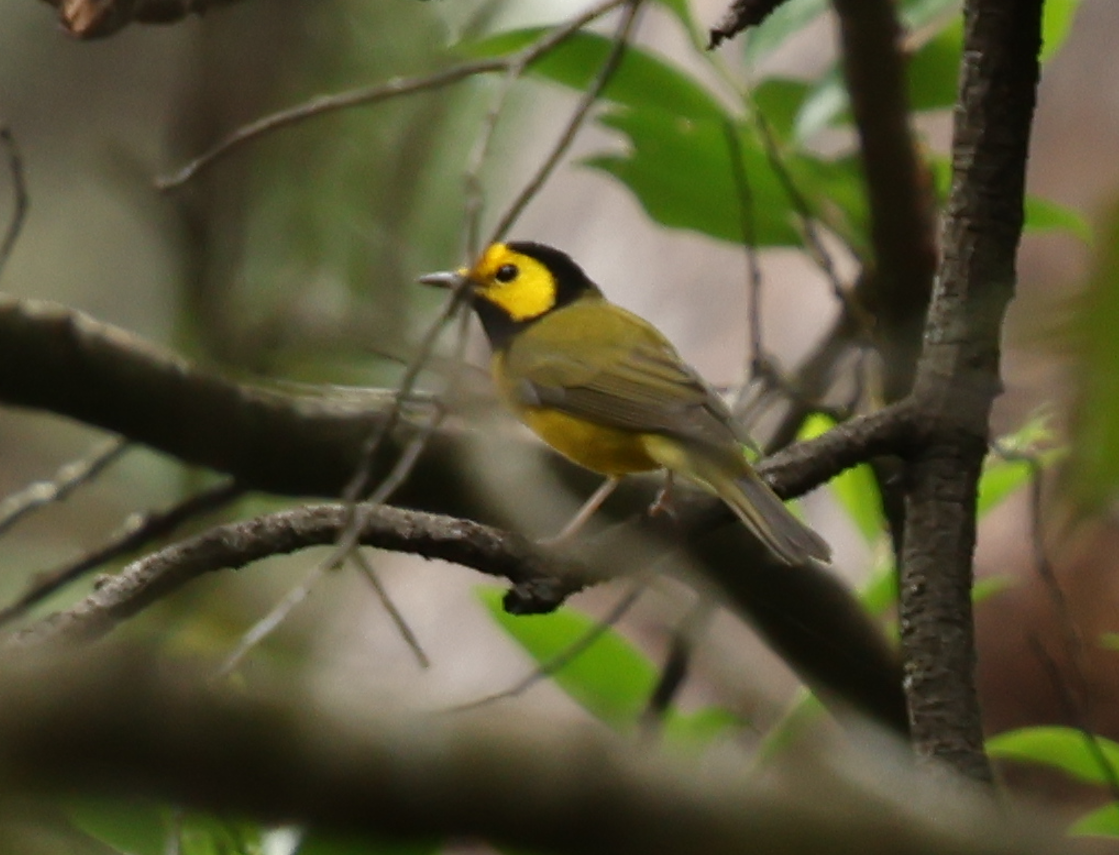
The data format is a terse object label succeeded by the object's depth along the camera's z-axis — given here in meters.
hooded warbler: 3.95
